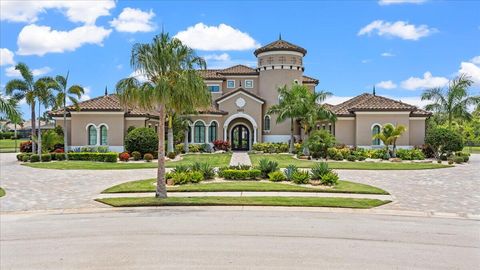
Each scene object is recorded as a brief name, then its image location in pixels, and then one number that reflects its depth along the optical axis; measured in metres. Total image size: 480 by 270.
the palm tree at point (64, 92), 33.06
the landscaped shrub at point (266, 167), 21.28
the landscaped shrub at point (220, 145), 42.03
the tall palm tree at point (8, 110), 19.23
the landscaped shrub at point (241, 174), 20.72
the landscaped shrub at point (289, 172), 20.22
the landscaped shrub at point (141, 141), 33.22
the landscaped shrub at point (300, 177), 19.42
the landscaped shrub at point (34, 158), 31.19
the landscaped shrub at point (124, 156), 31.92
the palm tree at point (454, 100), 39.31
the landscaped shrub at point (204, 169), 20.67
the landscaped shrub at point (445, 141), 33.94
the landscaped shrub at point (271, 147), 41.28
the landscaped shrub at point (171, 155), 33.53
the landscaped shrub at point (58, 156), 32.34
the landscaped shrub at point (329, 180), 18.84
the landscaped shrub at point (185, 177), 18.97
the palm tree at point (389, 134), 33.56
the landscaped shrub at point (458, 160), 31.59
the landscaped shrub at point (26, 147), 36.75
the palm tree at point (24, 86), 32.97
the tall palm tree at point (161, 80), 14.30
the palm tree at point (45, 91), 32.84
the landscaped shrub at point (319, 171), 19.53
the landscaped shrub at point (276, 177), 20.12
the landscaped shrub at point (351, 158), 32.91
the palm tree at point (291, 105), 36.62
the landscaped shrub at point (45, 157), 31.47
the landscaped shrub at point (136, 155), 32.44
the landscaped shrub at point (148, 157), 32.03
